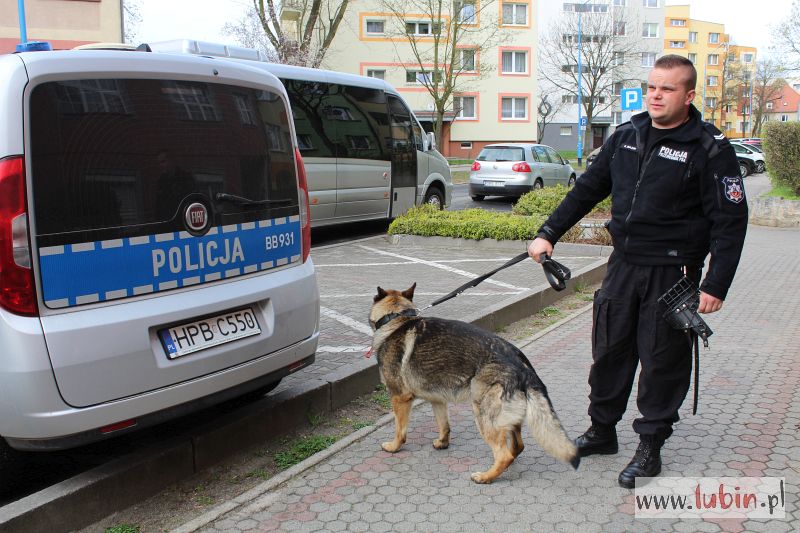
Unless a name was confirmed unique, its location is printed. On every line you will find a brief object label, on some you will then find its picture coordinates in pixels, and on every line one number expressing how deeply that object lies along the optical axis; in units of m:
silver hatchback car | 19.86
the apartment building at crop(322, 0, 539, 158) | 47.69
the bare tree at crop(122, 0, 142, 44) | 31.68
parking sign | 14.46
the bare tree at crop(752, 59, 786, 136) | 78.91
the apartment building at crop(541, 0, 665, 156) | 56.03
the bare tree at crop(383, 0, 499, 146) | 44.18
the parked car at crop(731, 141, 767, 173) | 37.69
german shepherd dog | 3.30
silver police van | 2.81
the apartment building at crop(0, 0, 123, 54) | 27.64
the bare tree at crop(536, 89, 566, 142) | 55.06
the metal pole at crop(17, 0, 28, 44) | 18.96
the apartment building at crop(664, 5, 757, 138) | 79.69
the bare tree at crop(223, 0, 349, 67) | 29.52
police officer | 3.18
